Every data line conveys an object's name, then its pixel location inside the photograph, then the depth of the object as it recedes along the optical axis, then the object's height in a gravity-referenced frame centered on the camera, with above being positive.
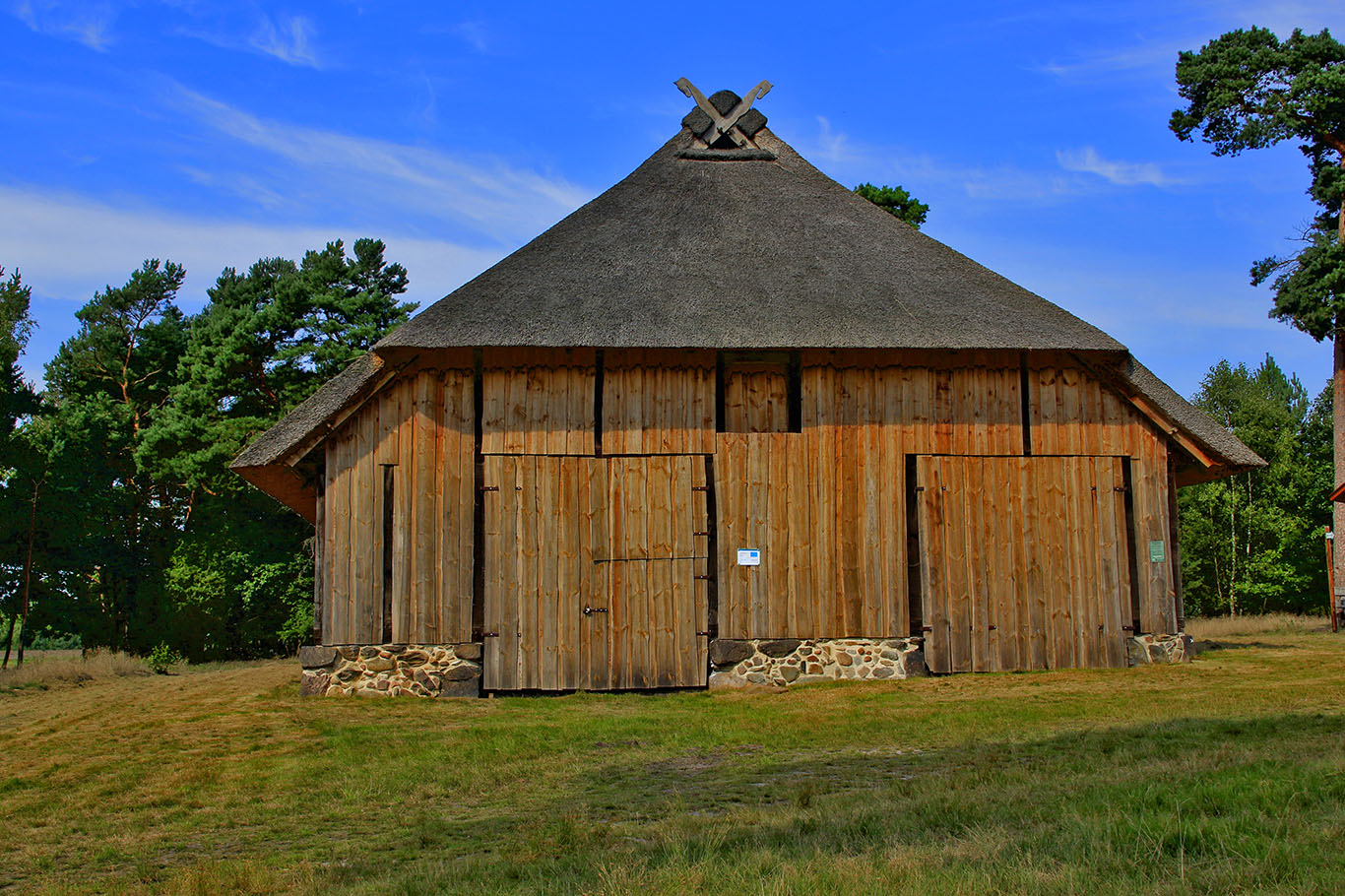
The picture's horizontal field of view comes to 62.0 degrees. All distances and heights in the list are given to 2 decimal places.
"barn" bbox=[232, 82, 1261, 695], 14.89 +0.92
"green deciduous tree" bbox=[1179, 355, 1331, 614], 39.81 +0.82
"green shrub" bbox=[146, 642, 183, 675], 22.27 -2.05
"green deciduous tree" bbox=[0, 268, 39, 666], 30.09 +2.24
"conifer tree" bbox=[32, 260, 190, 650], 32.56 +2.93
